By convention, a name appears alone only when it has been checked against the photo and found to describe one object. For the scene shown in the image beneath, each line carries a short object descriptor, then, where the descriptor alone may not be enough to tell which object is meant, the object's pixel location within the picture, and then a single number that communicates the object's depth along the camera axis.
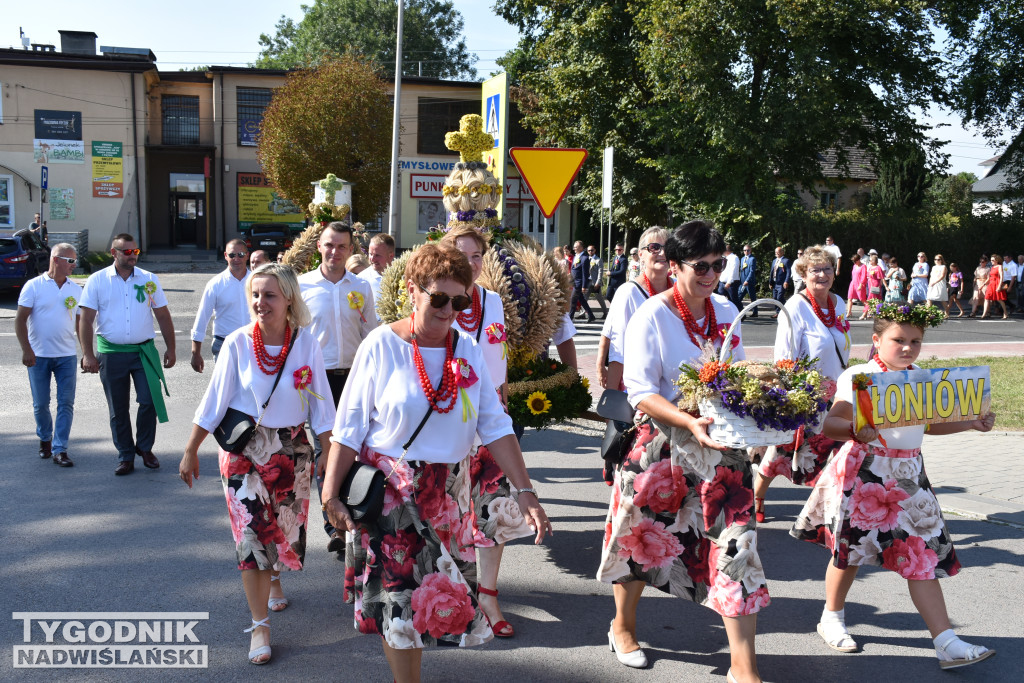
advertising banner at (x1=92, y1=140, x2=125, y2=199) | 37.53
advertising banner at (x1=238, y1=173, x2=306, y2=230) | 40.62
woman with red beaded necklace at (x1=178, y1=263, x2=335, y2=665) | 4.12
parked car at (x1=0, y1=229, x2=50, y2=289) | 20.03
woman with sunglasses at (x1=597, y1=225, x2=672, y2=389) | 5.63
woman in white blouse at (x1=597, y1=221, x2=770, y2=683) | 3.64
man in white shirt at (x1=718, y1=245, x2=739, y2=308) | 22.25
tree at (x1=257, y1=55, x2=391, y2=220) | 34.06
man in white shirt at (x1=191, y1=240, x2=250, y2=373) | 7.87
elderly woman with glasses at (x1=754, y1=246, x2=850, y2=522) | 5.46
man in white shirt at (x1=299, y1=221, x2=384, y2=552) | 6.09
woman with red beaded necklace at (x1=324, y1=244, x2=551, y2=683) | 3.23
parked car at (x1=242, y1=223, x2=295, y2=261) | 34.38
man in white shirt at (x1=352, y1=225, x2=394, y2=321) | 7.51
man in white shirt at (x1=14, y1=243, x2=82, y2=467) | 7.63
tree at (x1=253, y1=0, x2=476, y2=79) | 59.94
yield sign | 8.76
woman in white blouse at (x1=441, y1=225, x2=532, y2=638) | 4.60
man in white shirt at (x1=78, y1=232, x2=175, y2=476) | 7.34
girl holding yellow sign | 4.05
